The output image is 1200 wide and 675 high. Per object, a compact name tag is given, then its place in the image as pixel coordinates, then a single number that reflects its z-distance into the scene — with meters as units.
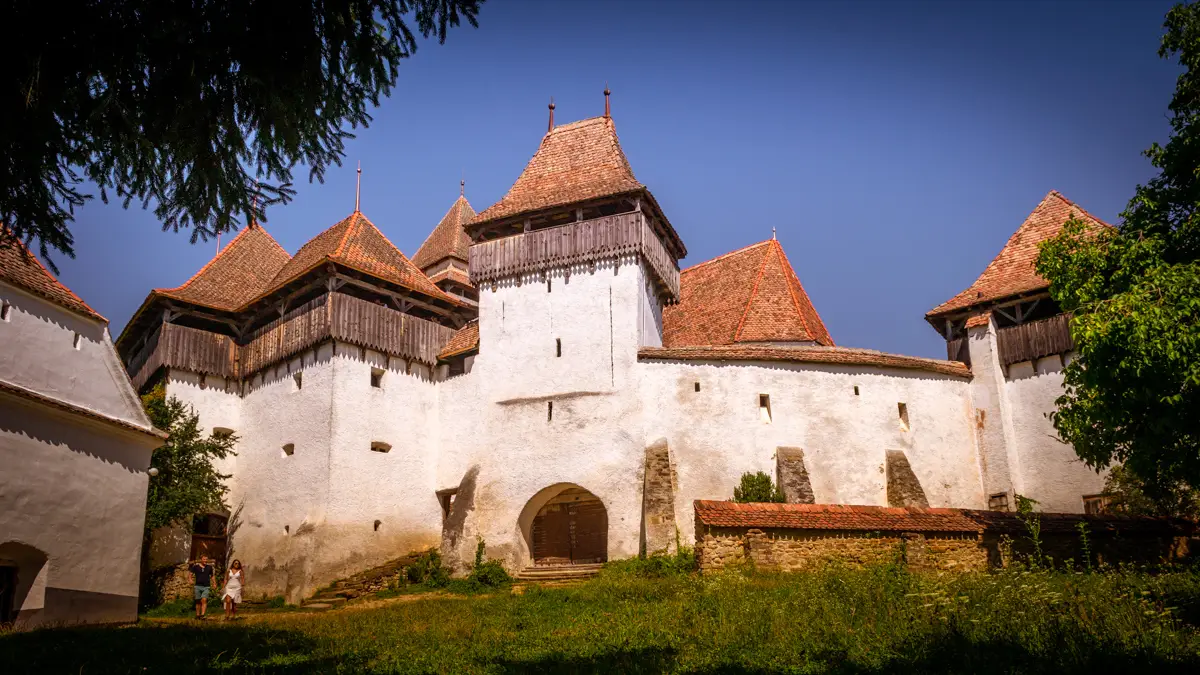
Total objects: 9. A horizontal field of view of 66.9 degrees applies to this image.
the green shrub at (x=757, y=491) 19.61
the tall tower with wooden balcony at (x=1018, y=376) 21.28
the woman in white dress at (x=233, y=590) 18.11
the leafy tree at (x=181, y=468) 21.14
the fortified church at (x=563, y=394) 20.97
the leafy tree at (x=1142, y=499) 17.25
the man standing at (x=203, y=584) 17.55
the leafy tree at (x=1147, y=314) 12.02
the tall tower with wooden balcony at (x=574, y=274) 22.16
